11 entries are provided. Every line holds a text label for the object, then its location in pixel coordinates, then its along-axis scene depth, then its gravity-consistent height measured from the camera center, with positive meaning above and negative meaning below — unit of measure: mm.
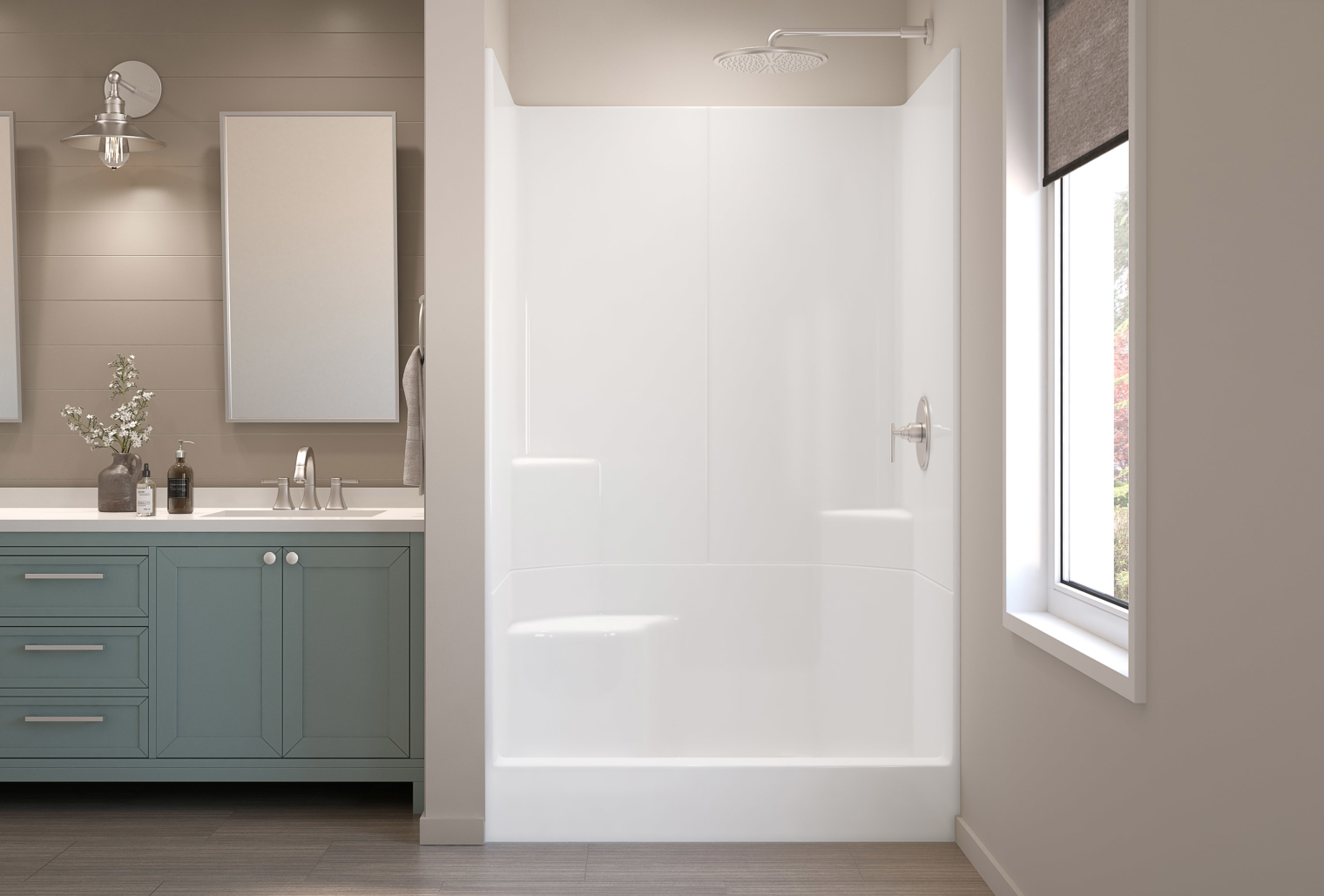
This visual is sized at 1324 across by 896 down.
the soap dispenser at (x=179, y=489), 3010 -147
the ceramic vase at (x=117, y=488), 3022 -144
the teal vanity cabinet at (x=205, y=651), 2736 -584
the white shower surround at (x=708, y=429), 2939 +29
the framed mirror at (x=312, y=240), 3121 +634
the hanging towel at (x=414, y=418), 2646 +60
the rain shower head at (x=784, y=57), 2609 +1023
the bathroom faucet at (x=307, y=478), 3102 -117
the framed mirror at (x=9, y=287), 3170 +500
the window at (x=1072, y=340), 1759 +194
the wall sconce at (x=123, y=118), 3000 +984
